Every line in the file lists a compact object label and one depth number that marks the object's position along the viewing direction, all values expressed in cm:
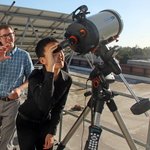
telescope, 190
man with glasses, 291
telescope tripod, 189
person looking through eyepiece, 217
